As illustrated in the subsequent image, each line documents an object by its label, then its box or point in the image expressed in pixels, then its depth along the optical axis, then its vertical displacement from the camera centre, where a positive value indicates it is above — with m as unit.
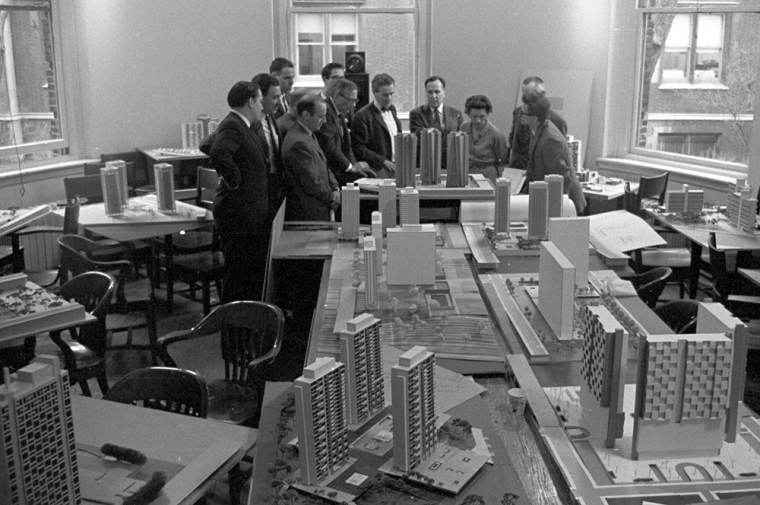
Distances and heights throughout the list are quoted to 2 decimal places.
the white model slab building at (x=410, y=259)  4.24 -0.87
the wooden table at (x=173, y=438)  2.61 -1.17
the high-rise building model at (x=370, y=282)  3.95 -0.91
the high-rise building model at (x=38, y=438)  2.16 -0.90
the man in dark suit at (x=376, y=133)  7.29 -0.44
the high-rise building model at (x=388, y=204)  5.39 -0.76
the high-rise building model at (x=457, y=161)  5.91 -0.54
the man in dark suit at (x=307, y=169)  5.80 -0.59
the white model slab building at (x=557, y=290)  3.45 -0.84
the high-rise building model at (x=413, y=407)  2.40 -0.91
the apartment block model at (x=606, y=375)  2.62 -0.90
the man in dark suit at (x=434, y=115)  7.75 -0.31
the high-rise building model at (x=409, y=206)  4.93 -0.71
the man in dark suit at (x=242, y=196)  5.55 -0.75
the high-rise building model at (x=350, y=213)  5.22 -0.79
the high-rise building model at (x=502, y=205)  5.12 -0.74
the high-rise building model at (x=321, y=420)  2.33 -0.92
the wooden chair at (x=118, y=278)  5.01 -1.17
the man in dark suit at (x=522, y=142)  7.24 -0.52
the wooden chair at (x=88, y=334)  4.21 -1.25
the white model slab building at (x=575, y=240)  4.17 -0.77
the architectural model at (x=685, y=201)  6.49 -0.90
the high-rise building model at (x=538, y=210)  4.98 -0.75
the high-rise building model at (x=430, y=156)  5.95 -0.51
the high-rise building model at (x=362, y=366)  2.63 -0.88
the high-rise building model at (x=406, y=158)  5.83 -0.52
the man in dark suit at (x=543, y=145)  5.82 -0.43
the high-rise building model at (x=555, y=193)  5.06 -0.66
